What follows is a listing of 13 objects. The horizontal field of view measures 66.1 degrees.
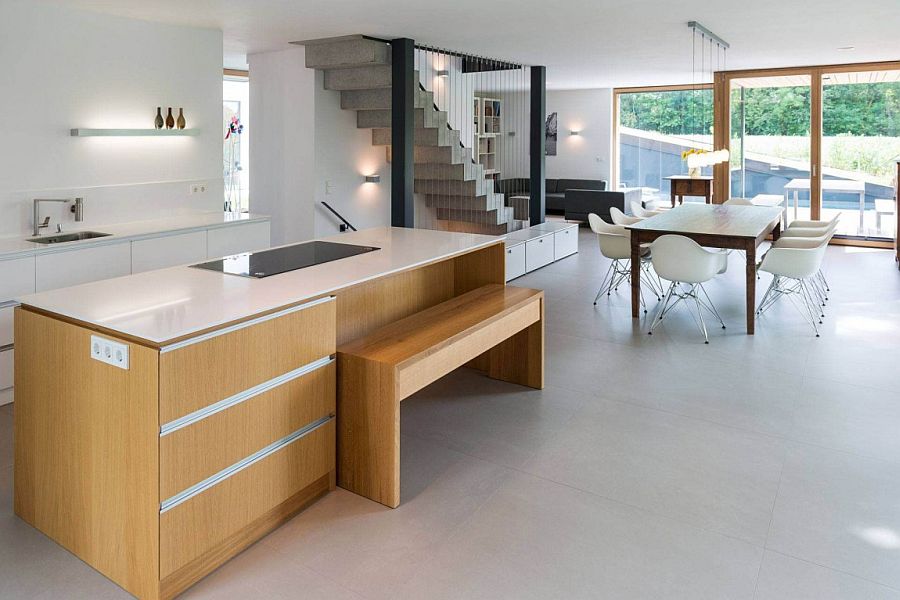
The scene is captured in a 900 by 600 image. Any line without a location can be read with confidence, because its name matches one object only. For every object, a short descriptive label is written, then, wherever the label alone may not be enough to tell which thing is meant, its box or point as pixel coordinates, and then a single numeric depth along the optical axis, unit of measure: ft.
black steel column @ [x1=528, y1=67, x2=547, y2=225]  31.17
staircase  23.19
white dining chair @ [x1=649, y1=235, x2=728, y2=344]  18.12
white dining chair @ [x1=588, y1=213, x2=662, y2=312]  21.47
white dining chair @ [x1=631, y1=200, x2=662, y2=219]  25.76
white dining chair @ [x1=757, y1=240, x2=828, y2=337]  18.38
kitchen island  7.48
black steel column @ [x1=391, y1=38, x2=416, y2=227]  22.58
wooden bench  9.61
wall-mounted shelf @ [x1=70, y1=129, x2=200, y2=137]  16.92
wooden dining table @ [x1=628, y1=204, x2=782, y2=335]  18.37
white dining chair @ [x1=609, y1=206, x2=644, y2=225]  24.23
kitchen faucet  16.19
